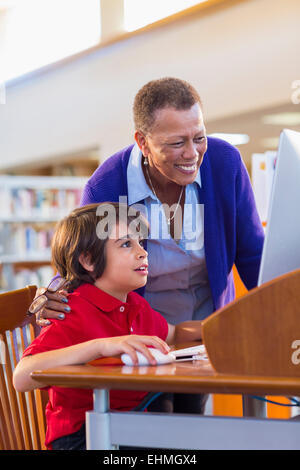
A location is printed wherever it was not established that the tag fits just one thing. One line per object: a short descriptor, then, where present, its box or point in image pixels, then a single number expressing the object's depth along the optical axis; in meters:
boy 2.01
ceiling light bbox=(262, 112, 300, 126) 7.18
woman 2.62
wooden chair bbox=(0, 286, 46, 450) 2.33
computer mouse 1.98
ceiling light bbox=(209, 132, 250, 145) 8.62
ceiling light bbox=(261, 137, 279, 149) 9.40
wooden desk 1.82
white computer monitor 1.97
